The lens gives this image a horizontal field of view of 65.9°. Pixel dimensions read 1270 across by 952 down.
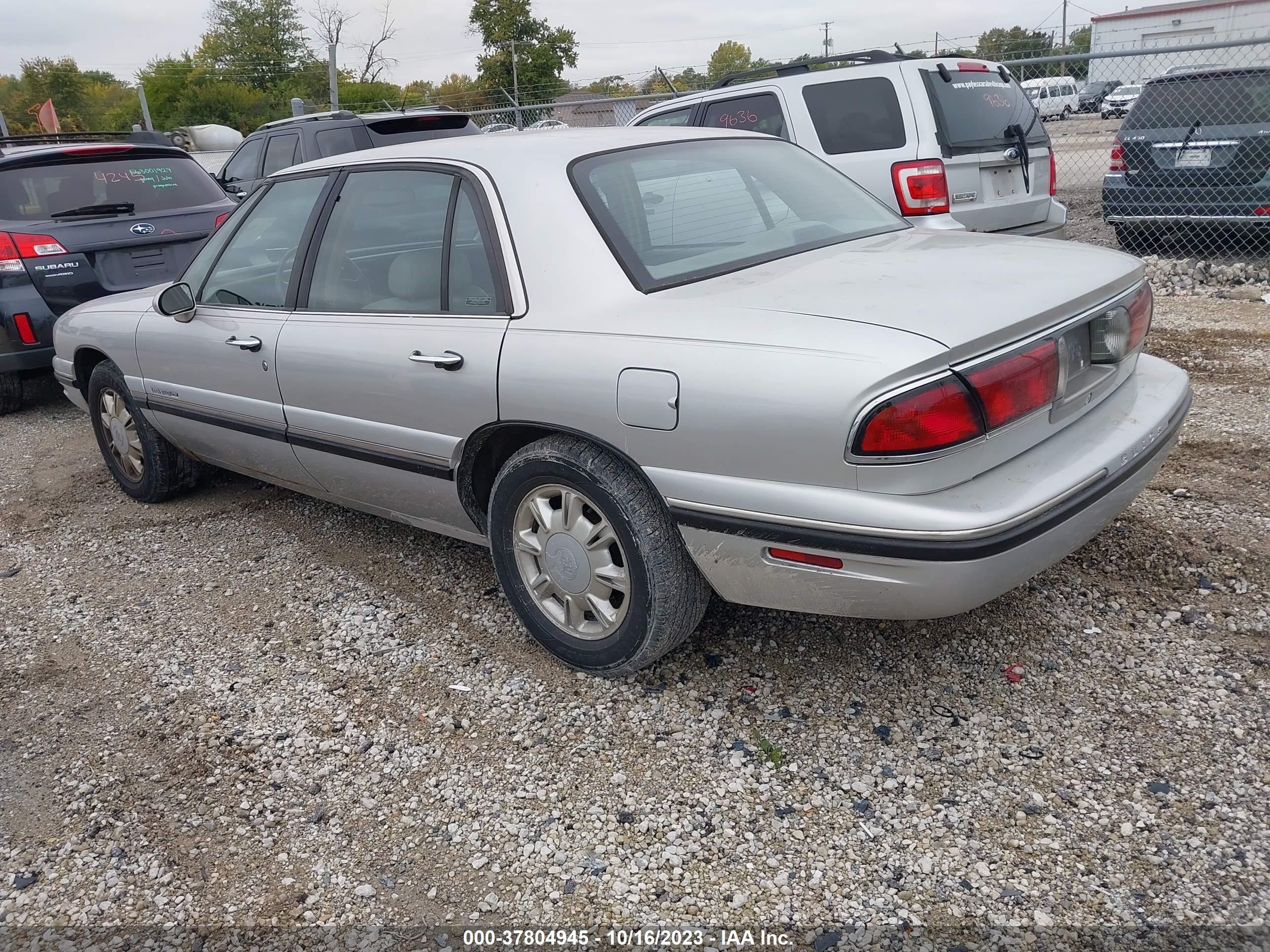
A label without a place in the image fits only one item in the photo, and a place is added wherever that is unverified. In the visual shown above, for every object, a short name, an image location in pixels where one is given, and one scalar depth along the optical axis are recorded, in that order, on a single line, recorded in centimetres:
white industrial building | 4216
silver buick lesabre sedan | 226
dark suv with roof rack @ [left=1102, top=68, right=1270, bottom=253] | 771
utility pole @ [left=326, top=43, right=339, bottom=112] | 1886
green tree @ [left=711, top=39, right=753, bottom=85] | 8194
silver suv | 610
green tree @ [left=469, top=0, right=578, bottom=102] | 6041
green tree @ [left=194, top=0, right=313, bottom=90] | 6275
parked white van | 2164
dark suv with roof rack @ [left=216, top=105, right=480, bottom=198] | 845
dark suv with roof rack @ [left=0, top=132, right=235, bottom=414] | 623
